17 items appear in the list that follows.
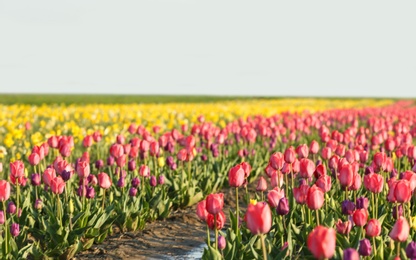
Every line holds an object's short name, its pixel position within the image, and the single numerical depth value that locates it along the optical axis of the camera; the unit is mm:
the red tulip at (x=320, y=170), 5750
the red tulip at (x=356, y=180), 5281
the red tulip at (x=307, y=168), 5531
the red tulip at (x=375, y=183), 5004
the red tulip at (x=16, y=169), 5918
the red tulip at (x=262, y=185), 5598
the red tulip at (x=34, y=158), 6738
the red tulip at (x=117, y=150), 7375
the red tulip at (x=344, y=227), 4535
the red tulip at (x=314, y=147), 7557
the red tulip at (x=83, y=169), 6125
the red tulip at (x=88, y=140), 8427
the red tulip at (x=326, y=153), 7229
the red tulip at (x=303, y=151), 6543
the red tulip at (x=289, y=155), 5922
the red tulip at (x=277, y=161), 5730
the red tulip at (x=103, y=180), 6161
